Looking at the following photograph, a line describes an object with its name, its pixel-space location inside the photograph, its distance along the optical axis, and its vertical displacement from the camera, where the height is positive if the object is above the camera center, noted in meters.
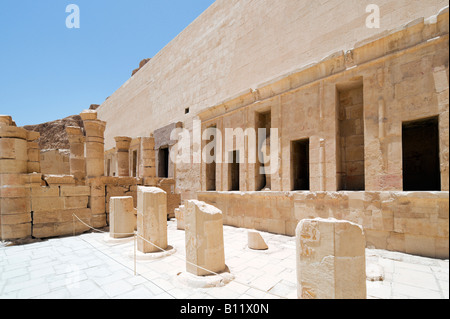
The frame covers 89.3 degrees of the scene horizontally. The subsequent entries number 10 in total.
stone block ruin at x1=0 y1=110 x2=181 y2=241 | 6.61 -0.70
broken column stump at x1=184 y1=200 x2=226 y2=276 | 3.82 -1.26
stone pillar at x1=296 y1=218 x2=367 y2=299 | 2.43 -1.05
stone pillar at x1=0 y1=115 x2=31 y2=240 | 6.52 -0.57
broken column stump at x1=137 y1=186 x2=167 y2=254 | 5.28 -1.23
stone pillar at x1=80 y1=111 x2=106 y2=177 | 8.39 +0.80
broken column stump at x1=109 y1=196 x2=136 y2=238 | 6.58 -1.45
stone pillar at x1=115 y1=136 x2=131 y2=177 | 12.05 +0.63
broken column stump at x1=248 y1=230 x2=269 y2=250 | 5.36 -1.81
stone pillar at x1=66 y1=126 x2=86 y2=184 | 9.62 +0.65
